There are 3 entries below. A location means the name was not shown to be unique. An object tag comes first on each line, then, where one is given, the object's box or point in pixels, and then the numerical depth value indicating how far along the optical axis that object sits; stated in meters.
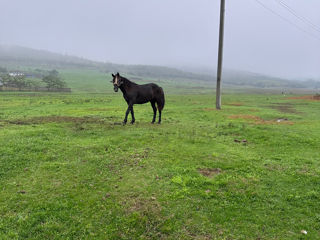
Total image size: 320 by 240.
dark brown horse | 14.87
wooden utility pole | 25.34
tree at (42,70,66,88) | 85.84
